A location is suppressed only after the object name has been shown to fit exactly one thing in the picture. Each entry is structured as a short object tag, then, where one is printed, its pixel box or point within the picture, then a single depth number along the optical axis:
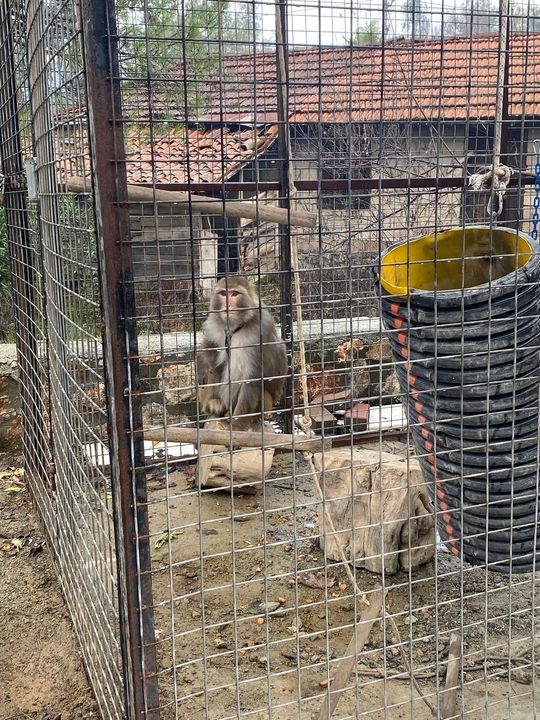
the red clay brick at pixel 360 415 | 5.57
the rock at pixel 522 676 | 3.28
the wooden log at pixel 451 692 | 2.77
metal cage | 2.04
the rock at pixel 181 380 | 6.24
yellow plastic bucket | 2.73
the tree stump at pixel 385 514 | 4.32
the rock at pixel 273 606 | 4.04
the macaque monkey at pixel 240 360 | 5.34
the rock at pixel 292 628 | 3.80
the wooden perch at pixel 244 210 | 2.96
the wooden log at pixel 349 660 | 2.54
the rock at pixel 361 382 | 6.58
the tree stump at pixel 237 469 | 5.23
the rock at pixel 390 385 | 6.68
